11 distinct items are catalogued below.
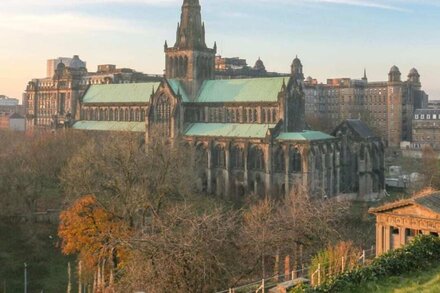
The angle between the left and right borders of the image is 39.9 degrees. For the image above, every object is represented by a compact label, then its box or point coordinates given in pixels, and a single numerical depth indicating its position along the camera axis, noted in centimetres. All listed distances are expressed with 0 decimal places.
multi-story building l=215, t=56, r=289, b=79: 16125
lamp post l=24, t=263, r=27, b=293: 4777
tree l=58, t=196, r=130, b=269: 4409
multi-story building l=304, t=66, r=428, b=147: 15862
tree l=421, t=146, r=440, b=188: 8864
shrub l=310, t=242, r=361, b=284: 2984
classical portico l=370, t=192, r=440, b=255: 3638
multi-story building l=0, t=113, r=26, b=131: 18510
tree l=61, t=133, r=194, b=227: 4709
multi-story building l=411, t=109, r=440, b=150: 15150
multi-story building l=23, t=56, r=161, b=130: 14088
